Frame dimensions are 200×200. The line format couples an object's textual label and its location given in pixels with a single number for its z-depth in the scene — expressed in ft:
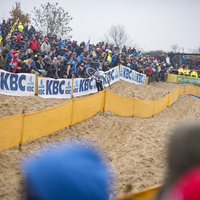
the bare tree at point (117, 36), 200.95
